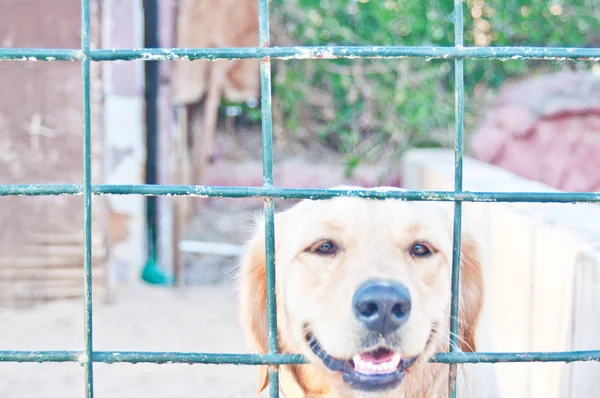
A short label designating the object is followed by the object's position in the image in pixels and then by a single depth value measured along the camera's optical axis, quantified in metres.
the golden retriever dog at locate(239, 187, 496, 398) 0.84
